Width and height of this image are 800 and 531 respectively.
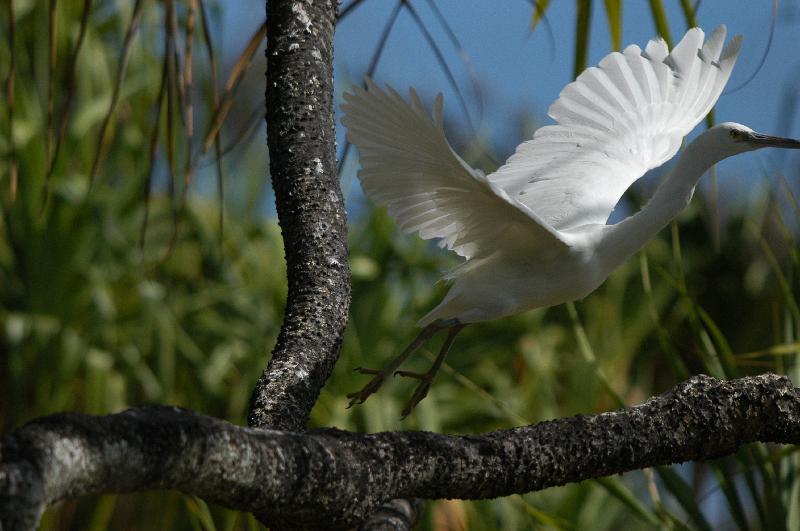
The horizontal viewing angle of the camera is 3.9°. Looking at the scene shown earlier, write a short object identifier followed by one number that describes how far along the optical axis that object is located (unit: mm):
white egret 13379
